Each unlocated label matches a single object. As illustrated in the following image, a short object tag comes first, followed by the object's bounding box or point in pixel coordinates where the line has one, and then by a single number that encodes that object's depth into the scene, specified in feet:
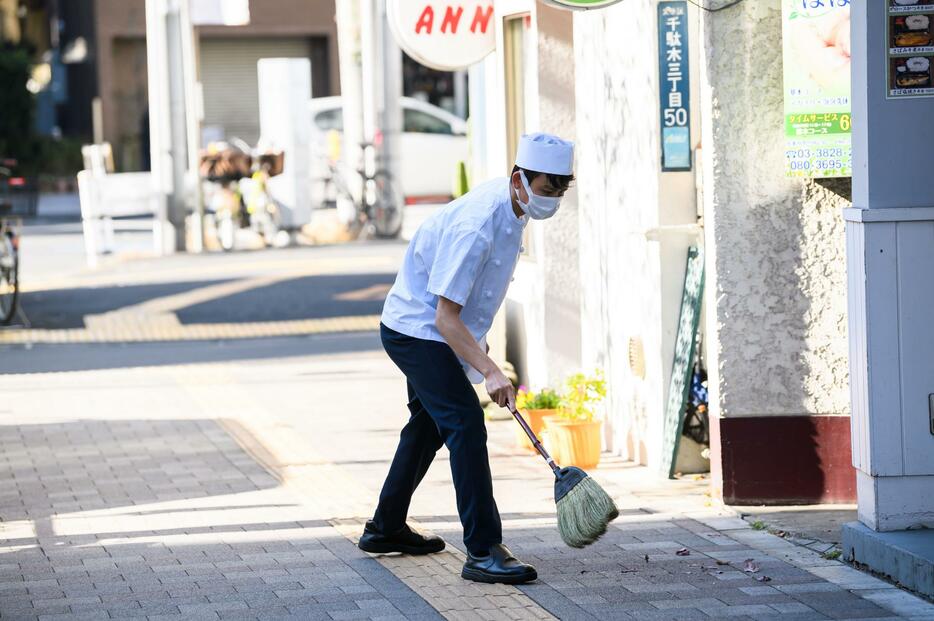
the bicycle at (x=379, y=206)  141.01
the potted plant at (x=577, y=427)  54.25
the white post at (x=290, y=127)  138.13
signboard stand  50.69
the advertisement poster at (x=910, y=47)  38.37
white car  182.23
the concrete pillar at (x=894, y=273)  38.94
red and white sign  64.91
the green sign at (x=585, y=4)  46.87
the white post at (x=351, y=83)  162.98
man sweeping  38.37
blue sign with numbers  50.83
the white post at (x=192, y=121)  135.86
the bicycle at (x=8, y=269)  93.94
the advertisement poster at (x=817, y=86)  44.91
